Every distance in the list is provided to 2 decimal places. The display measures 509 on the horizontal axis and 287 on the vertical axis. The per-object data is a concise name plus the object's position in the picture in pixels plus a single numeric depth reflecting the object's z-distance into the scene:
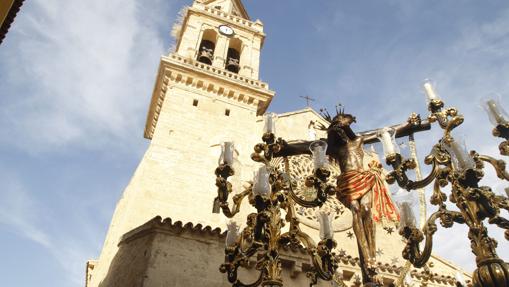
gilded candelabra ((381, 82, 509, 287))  4.02
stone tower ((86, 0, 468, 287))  8.88
